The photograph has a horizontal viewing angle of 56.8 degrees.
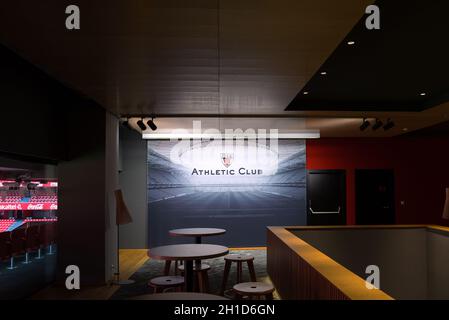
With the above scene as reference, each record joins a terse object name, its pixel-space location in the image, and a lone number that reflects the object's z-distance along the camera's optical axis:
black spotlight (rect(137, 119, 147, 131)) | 7.42
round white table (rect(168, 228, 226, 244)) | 6.26
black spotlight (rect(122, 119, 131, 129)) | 7.63
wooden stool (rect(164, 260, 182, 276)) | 5.84
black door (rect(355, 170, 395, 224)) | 10.54
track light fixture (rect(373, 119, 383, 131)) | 8.06
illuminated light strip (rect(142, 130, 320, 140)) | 9.91
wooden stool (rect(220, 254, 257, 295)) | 5.60
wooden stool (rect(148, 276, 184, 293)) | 4.30
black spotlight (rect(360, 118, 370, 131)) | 7.89
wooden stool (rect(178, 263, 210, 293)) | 4.88
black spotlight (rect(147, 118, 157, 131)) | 7.26
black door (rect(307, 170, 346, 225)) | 10.51
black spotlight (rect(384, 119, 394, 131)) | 7.89
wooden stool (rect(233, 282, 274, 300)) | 3.74
